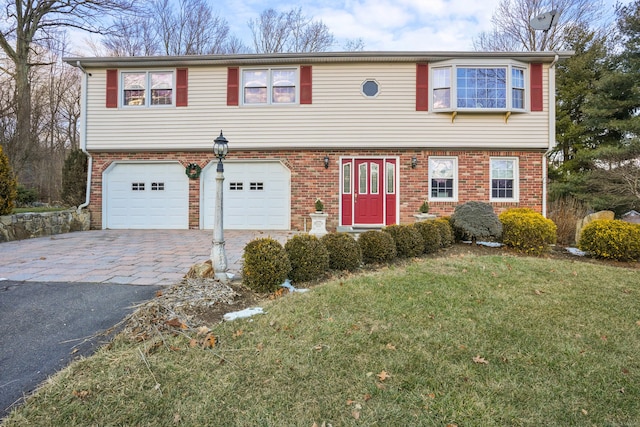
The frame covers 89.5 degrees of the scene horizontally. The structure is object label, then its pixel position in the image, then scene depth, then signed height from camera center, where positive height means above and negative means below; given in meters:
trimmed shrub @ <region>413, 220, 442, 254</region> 5.59 -0.38
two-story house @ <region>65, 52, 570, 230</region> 9.17 +2.40
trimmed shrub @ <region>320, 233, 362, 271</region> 4.52 -0.54
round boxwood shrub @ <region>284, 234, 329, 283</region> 4.07 -0.57
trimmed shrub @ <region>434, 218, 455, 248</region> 5.93 -0.37
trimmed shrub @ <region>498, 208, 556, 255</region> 5.79 -0.36
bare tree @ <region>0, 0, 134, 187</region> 13.45 +7.98
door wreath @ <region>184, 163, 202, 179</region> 9.61 +1.30
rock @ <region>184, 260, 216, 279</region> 3.88 -0.71
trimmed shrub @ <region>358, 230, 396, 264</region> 4.89 -0.51
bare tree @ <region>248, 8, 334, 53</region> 17.92 +10.18
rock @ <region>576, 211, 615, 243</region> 7.19 -0.06
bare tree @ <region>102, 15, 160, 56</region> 16.87 +9.46
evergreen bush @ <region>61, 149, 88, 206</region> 9.81 +0.95
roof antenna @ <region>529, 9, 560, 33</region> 12.55 +7.79
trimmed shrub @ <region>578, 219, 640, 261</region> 5.24 -0.42
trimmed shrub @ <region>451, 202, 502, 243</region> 6.13 -0.15
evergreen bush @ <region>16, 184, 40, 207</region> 14.59 +0.78
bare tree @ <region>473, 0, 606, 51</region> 14.27 +8.98
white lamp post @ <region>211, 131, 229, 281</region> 4.04 -0.21
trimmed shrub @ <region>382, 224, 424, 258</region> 5.24 -0.43
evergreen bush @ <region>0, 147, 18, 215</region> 7.10 +0.58
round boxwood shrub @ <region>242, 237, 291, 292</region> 3.71 -0.62
